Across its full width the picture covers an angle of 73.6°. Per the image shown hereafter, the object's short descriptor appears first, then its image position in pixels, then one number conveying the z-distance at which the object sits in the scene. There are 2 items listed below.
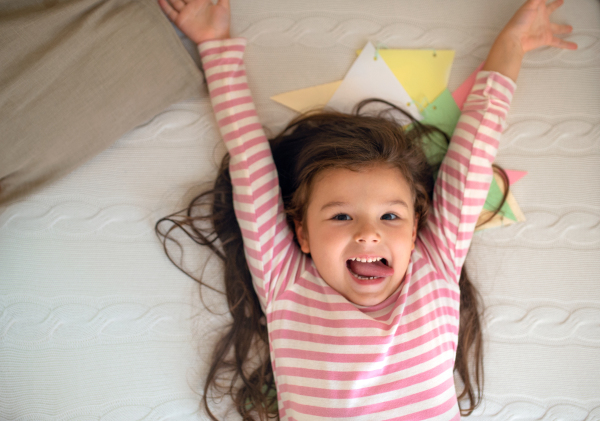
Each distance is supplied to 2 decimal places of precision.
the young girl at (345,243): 0.80
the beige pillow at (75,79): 0.80
